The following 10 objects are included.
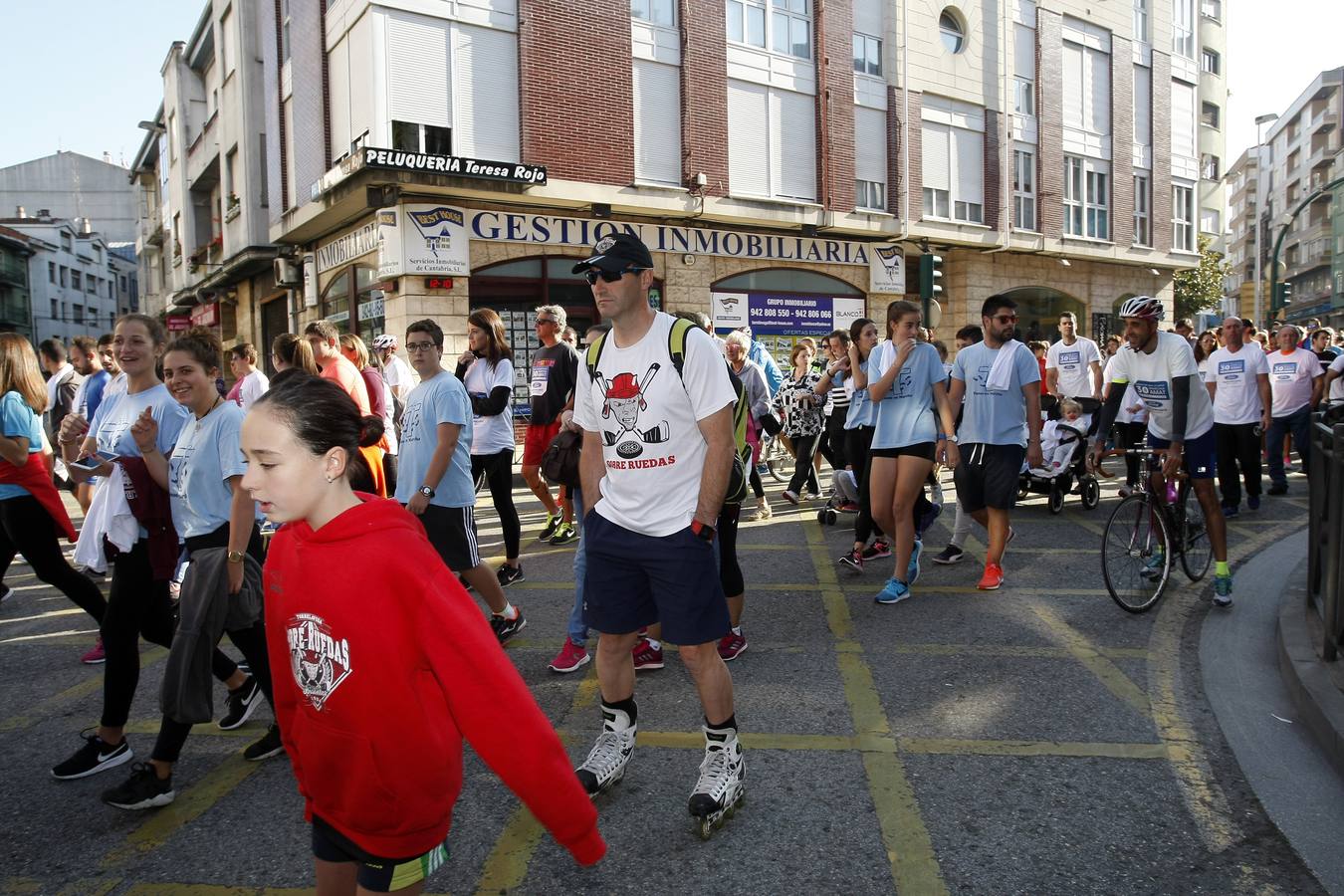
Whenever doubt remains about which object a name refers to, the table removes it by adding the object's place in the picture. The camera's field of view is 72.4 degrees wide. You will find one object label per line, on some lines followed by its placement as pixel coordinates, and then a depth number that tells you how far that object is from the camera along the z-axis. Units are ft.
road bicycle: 18.12
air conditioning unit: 63.77
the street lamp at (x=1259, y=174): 211.04
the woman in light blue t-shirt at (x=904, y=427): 18.94
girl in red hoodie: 5.55
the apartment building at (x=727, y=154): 50.49
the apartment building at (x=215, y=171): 70.28
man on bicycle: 18.08
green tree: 105.91
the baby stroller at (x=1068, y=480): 30.12
